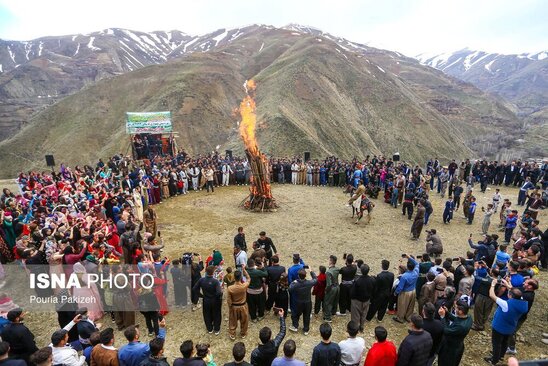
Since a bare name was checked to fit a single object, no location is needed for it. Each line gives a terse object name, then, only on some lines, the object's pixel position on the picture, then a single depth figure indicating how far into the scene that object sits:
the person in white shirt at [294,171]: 23.30
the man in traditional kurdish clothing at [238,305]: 7.33
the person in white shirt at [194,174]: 21.08
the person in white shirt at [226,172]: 22.68
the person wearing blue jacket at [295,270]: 8.23
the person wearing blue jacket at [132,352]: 5.14
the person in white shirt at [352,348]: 5.45
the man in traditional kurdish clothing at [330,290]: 8.23
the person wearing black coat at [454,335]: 5.90
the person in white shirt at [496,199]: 15.84
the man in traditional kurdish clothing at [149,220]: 12.62
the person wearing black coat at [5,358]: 4.55
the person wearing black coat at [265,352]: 5.26
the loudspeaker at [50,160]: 22.95
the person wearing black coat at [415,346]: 5.32
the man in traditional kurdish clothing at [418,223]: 13.78
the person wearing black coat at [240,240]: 10.92
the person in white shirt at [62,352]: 4.93
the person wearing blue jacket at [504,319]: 6.43
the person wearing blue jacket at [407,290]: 8.20
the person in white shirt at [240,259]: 9.51
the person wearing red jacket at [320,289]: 8.30
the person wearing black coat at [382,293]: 8.12
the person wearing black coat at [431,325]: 6.04
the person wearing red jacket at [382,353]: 5.27
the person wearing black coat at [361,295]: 7.77
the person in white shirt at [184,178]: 20.52
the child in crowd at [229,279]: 7.71
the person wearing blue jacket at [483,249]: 9.91
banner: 26.83
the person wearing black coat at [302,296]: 7.54
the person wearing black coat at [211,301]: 7.48
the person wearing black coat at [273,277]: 8.12
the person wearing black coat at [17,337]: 5.33
